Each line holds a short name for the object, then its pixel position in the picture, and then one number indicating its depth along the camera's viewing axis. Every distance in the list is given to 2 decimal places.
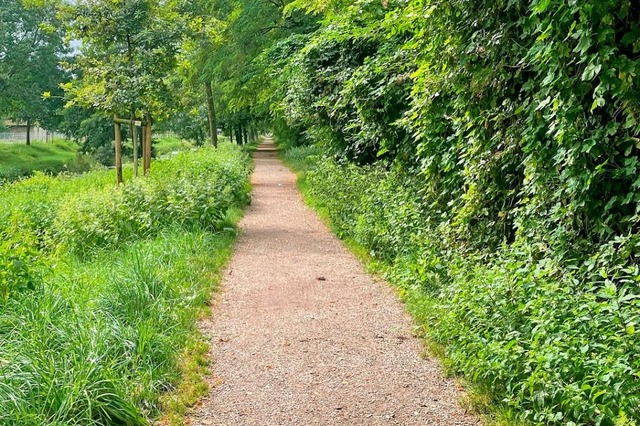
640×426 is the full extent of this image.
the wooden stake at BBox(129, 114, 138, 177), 13.18
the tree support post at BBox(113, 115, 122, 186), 13.03
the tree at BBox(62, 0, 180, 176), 12.48
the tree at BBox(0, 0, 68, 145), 50.91
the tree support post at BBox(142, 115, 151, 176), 13.89
